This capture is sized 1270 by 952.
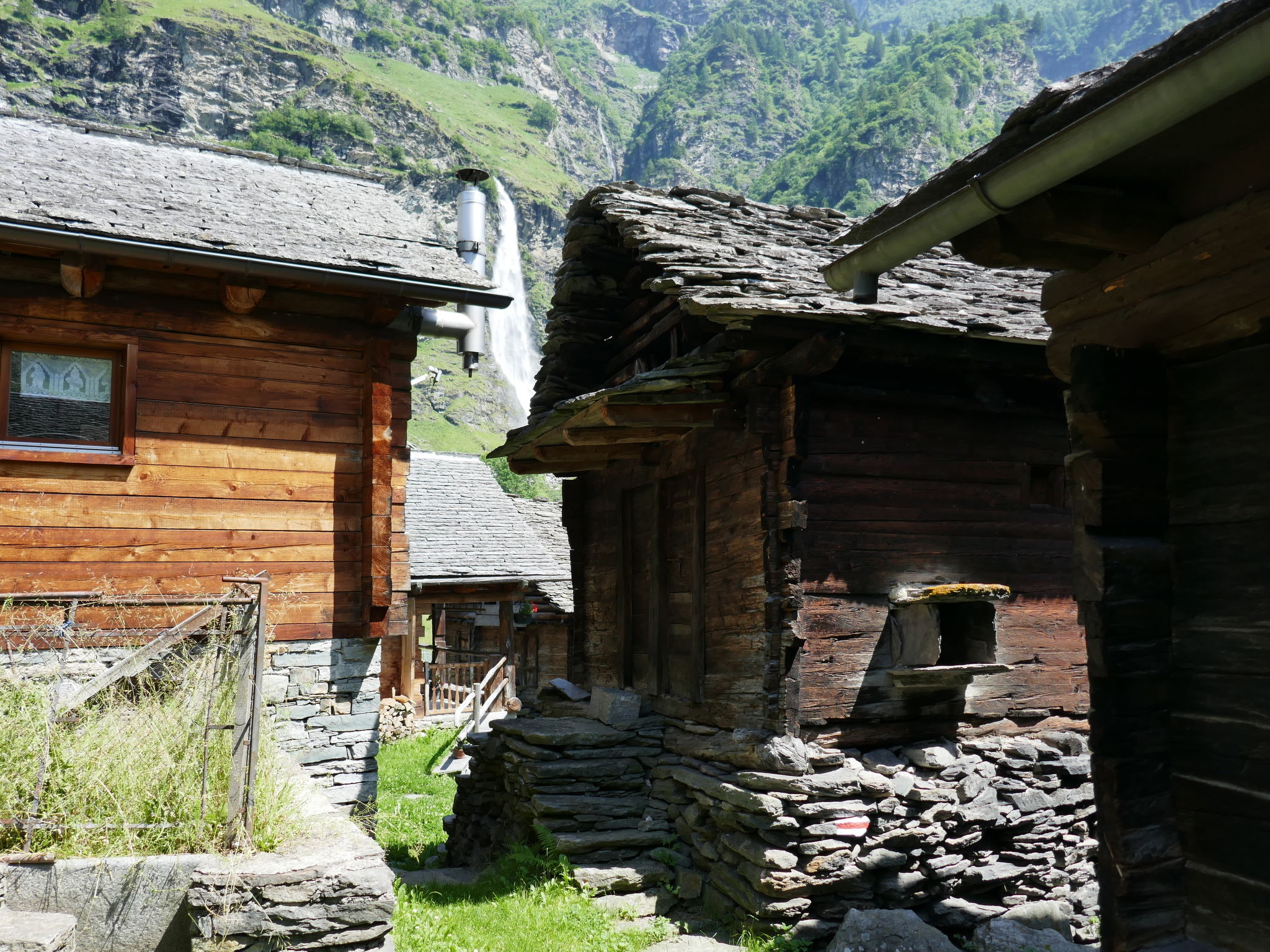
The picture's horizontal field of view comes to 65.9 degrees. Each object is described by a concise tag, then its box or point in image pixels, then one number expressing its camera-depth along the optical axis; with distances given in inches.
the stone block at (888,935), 245.9
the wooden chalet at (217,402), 291.1
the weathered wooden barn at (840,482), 295.6
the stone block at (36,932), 148.1
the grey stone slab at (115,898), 165.9
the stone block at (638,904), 297.3
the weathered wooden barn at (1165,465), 126.9
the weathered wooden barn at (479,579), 705.0
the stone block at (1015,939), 249.4
